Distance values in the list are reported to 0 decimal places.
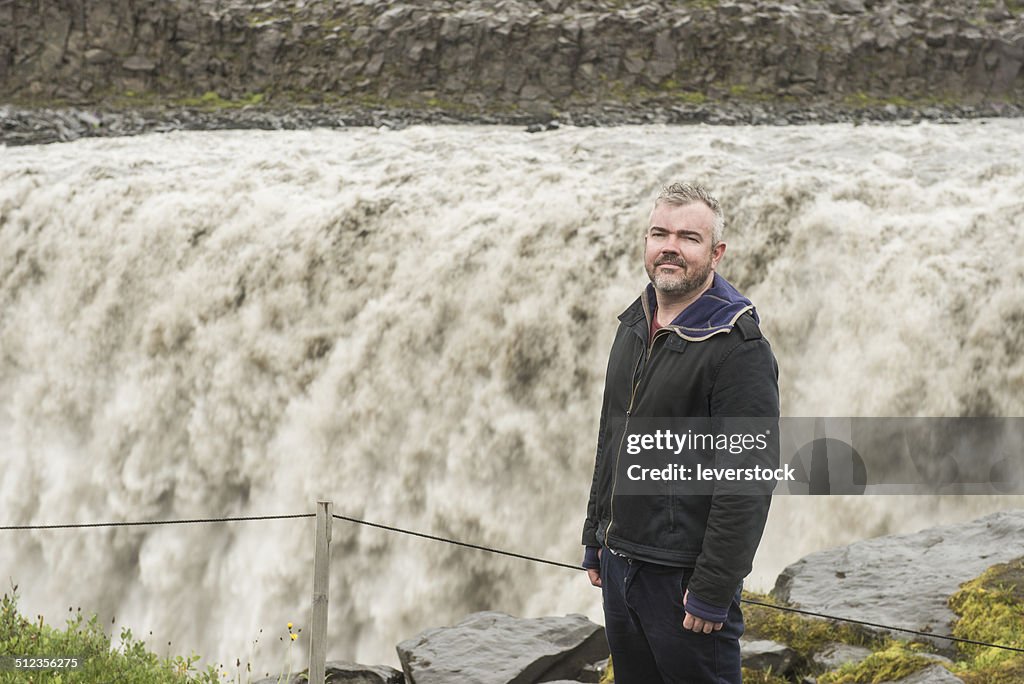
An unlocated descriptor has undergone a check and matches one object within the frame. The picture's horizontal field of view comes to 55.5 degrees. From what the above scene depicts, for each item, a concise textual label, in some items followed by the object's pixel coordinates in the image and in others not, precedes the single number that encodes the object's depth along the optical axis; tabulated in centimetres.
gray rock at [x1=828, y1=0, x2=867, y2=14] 2659
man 337
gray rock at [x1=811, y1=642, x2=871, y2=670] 595
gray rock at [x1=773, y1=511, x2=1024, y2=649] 649
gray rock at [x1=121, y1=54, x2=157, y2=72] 2791
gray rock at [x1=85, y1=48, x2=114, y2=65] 2792
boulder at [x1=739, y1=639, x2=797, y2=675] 605
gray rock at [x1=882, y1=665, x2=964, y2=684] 528
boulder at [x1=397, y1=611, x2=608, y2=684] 662
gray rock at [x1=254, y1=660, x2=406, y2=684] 675
